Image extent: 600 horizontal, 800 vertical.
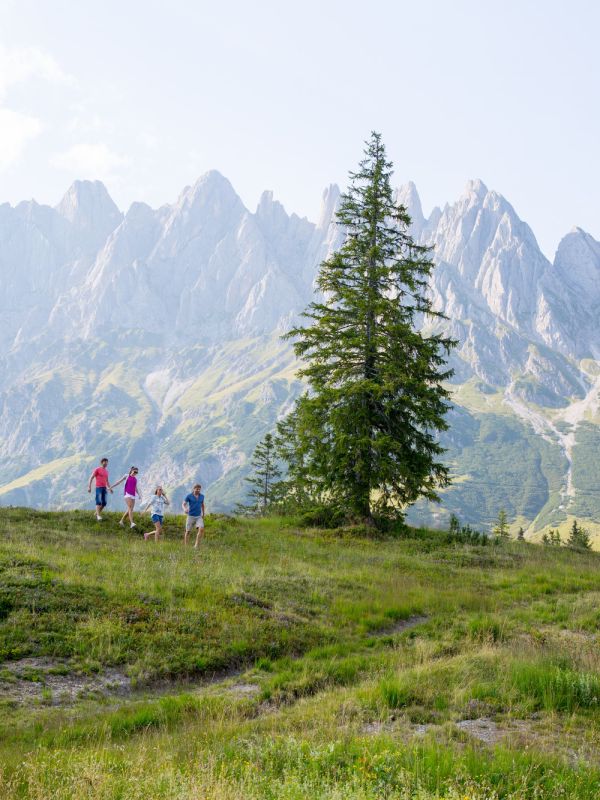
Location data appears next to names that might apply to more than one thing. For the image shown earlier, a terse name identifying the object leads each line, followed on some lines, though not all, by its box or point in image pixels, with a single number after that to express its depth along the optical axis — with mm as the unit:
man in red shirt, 23984
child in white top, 22553
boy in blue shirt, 22766
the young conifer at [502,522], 110912
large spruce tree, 27578
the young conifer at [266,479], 64875
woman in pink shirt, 23450
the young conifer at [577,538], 83500
